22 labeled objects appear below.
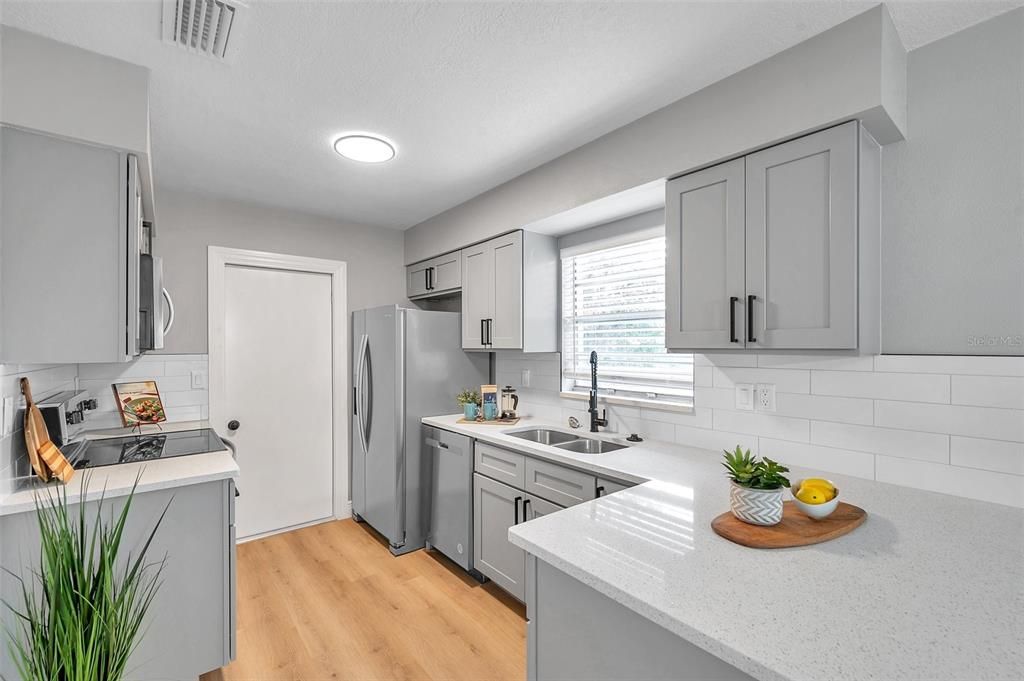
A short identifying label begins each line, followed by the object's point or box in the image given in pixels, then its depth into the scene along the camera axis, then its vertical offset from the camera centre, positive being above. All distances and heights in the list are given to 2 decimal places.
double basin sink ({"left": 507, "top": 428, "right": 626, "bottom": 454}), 2.54 -0.59
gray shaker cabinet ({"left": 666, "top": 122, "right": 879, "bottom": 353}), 1.54 +0.34
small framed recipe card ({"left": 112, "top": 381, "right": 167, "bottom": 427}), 2.76 -0.37
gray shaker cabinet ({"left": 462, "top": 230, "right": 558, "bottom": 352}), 2.95 +0.31
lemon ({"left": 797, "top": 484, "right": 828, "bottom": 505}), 1.30 -0.44
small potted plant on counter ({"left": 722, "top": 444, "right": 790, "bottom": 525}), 1.27 -0.41
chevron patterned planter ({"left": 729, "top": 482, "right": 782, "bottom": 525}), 1.26 -0.46
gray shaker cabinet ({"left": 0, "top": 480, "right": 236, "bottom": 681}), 1.73 -0.94
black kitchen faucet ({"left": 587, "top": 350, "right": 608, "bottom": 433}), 2.62 -0.39
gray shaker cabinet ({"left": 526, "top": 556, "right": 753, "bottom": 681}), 0.96 -0.70
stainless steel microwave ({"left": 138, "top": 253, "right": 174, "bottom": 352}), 1.93 +0.17
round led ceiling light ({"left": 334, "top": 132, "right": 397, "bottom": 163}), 2.32 +1.00
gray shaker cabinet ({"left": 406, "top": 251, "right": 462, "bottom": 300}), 3.55 +0.52
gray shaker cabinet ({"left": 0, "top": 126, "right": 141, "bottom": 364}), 1.52 +0.31
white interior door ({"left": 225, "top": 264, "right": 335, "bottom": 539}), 3.37 -0.39
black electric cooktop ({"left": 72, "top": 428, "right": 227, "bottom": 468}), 1.99 -0.51
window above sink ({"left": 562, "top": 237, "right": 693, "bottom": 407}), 2.55 +0.09
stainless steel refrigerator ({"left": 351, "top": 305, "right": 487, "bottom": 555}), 3.13 -0.41
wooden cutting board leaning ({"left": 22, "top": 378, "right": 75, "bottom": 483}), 1.57 -0.37
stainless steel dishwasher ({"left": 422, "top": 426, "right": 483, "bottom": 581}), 2.78 -0.97
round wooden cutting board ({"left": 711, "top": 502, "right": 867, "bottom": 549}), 1.18 -0.51
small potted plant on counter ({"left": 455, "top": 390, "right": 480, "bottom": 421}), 3.13 -0.43
